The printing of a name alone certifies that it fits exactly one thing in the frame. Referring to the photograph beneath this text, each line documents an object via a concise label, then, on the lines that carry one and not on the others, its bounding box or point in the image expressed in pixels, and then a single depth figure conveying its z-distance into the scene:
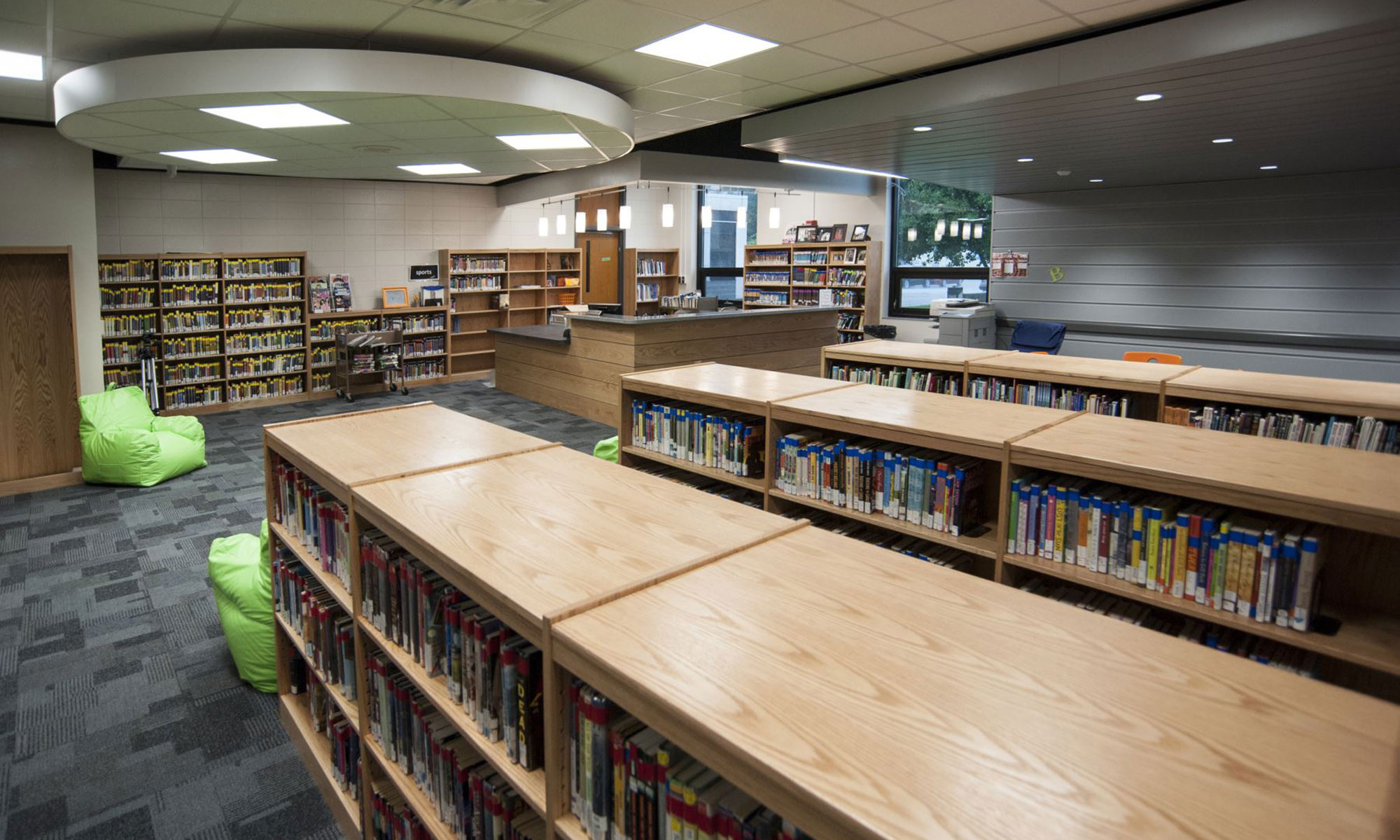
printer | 8.73
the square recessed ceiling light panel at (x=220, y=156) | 6.93
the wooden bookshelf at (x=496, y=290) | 11.67
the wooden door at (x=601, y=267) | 13.07
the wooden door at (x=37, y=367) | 6.20
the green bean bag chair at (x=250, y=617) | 3.39
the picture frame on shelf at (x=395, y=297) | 10.88
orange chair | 5.75
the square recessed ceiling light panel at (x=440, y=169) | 8.47
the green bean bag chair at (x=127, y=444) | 6.23
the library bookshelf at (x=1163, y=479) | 1.96
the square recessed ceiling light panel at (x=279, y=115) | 4.86
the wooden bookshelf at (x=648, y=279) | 12.98
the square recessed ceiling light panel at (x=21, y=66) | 4.68
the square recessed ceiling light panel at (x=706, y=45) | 4.47
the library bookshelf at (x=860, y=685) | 0.88
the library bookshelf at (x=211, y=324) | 8.70
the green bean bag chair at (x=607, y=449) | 4.69
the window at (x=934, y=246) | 10.44
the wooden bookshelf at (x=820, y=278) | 11.17
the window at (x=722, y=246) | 13.65
